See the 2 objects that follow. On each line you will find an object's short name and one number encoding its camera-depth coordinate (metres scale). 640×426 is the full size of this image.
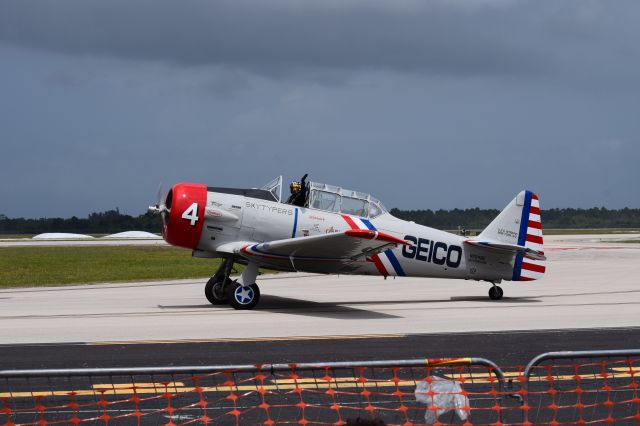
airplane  34.78
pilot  36.87
